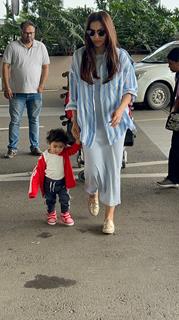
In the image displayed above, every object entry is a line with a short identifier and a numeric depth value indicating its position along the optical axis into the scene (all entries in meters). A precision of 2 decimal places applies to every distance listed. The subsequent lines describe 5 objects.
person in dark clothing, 5.84
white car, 11.73
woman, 4.06
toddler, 4.55
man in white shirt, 6.93
